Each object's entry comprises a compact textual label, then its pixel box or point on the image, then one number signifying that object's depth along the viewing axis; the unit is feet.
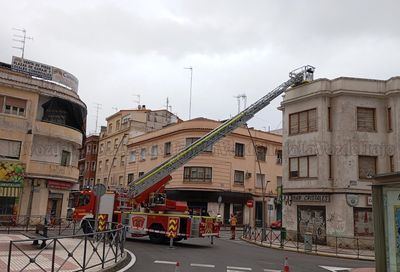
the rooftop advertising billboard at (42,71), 112.37
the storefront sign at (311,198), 83.58
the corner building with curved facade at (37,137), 100.22
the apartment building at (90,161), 214.07
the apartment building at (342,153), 81.97
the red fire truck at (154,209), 67.67
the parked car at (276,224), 138.15
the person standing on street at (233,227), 91.16
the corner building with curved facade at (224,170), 138.62
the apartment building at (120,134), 182.52
